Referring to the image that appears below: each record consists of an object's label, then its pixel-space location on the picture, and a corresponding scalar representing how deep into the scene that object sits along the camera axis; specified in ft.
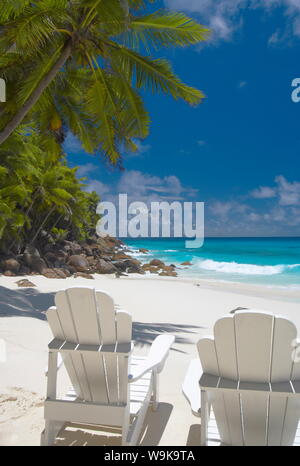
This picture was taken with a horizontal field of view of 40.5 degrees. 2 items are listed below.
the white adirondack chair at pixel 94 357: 9.15
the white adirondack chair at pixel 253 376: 7.42
